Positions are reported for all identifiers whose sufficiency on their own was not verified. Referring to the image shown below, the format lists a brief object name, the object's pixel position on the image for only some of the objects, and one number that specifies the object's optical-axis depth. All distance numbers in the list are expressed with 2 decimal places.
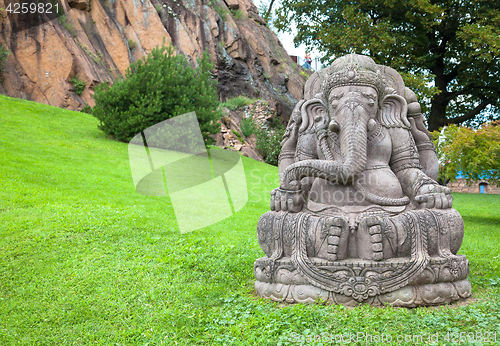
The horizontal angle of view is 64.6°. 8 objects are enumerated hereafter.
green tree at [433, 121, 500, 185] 8.07
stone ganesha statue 3.23
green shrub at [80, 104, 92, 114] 18.97
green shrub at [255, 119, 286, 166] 21.62
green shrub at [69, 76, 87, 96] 19.06
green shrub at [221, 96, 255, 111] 24.03
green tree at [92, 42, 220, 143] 14.40
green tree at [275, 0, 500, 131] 12.59
